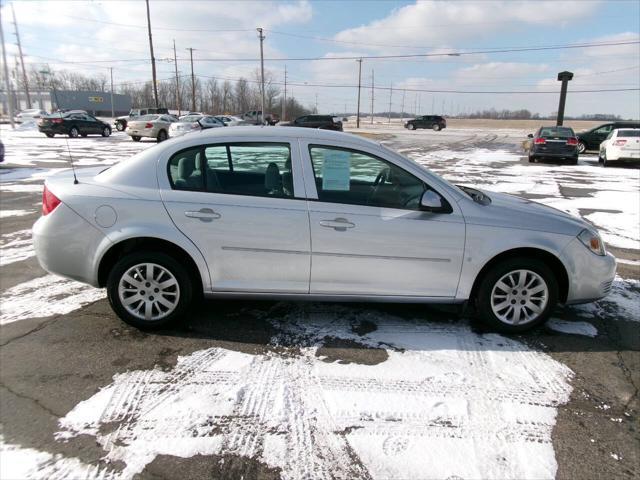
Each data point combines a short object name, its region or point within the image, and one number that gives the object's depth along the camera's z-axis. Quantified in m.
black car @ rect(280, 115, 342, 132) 40.74
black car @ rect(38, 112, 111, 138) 28.62
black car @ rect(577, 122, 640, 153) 23.56
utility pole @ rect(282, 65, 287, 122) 80.38
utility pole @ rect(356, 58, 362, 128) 69.25
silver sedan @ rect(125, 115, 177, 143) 26.66
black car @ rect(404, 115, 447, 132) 57.09
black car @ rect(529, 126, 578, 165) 18.31
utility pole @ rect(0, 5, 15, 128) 35.73
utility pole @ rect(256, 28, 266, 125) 45.21
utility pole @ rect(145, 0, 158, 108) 38.72
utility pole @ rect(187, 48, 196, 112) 66.75
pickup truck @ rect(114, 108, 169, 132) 40.72
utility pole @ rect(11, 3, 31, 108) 49.16
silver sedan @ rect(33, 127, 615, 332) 3.47
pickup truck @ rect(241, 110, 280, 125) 45.59
